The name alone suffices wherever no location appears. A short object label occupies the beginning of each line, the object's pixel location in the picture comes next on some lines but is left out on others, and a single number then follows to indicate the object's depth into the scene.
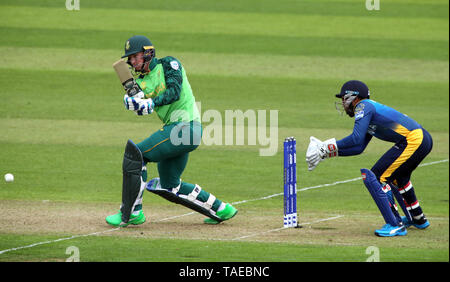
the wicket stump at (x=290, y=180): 15.70
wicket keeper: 15.36
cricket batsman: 15.55
